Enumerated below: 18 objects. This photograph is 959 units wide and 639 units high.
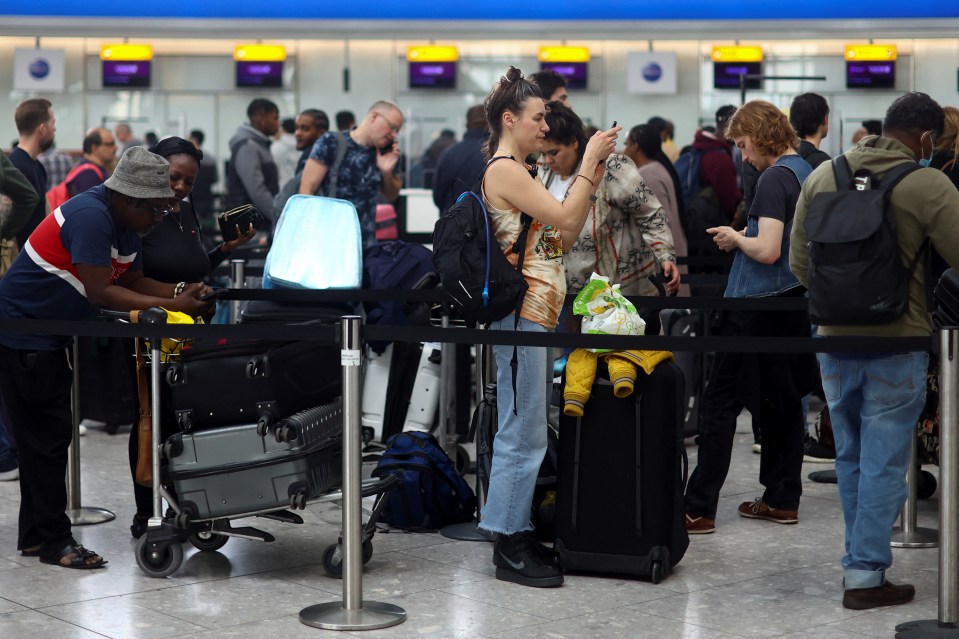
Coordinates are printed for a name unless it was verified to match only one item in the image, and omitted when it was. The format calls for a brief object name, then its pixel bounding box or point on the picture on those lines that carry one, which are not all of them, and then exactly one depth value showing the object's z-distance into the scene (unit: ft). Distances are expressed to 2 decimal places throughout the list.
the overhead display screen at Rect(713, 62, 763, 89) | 55.47
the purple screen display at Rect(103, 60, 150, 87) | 56.13
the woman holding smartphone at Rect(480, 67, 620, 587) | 14.79
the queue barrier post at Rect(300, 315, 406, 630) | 13.47
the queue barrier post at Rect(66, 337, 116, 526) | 18.29
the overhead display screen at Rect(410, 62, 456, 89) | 56.08
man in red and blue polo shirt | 15.56
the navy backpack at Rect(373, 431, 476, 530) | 17.94
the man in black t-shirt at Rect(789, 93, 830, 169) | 19.75
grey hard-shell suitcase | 15.44
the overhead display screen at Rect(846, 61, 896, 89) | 55.01
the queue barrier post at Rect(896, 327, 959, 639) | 12.91
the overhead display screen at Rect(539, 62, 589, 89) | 56.75
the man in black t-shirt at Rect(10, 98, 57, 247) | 25.45
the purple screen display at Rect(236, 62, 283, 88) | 55.88
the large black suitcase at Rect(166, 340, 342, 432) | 15.57
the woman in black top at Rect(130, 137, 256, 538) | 17.56
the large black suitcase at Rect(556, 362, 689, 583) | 15.42
